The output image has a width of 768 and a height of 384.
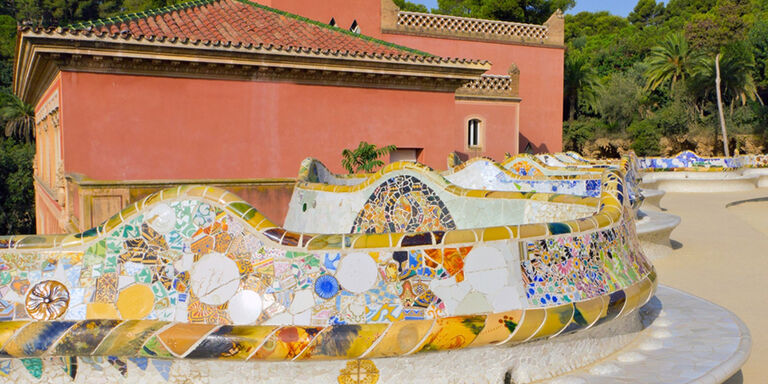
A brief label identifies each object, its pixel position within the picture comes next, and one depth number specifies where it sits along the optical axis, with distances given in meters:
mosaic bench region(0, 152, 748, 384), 2.91
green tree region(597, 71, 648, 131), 37.94
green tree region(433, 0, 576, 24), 31.28
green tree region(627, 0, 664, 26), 60.69
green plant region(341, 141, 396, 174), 12.66
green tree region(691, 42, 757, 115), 35.34
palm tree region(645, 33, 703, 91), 37.56
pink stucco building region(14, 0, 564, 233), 10.84
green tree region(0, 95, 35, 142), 39.00
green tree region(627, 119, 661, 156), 35.19
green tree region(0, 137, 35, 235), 31.95
